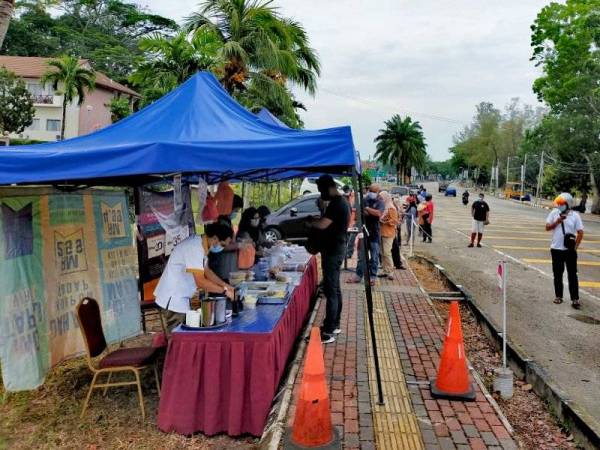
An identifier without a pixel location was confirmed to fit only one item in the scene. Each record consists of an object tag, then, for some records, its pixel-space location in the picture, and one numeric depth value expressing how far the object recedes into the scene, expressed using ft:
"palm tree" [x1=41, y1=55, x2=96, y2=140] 105.70
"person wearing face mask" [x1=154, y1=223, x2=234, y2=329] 15.02
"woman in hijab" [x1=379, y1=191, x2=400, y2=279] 33.58
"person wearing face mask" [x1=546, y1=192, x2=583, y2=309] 28.02
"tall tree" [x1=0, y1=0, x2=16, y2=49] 20.45
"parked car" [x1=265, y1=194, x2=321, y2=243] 54.60
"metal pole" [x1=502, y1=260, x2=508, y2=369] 16.29
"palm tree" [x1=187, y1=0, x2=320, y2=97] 48.65
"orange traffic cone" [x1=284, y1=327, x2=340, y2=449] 11.43
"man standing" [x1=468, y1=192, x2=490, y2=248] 52.80
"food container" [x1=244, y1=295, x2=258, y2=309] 15.98
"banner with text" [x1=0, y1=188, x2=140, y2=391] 15.40
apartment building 152.46
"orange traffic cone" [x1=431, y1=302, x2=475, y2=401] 14.88
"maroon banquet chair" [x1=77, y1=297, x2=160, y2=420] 14.42
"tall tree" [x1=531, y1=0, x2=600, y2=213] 96.84
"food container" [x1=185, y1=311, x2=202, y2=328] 13.73
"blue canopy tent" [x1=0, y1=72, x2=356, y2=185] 13.29
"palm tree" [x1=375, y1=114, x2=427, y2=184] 252.01
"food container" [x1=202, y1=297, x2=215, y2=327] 13.65
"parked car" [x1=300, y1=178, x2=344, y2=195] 100.50
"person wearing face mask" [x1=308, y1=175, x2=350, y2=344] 18.53
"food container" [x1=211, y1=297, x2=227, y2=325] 13.73
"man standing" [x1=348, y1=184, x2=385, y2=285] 31.81
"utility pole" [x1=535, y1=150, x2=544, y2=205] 205.32
